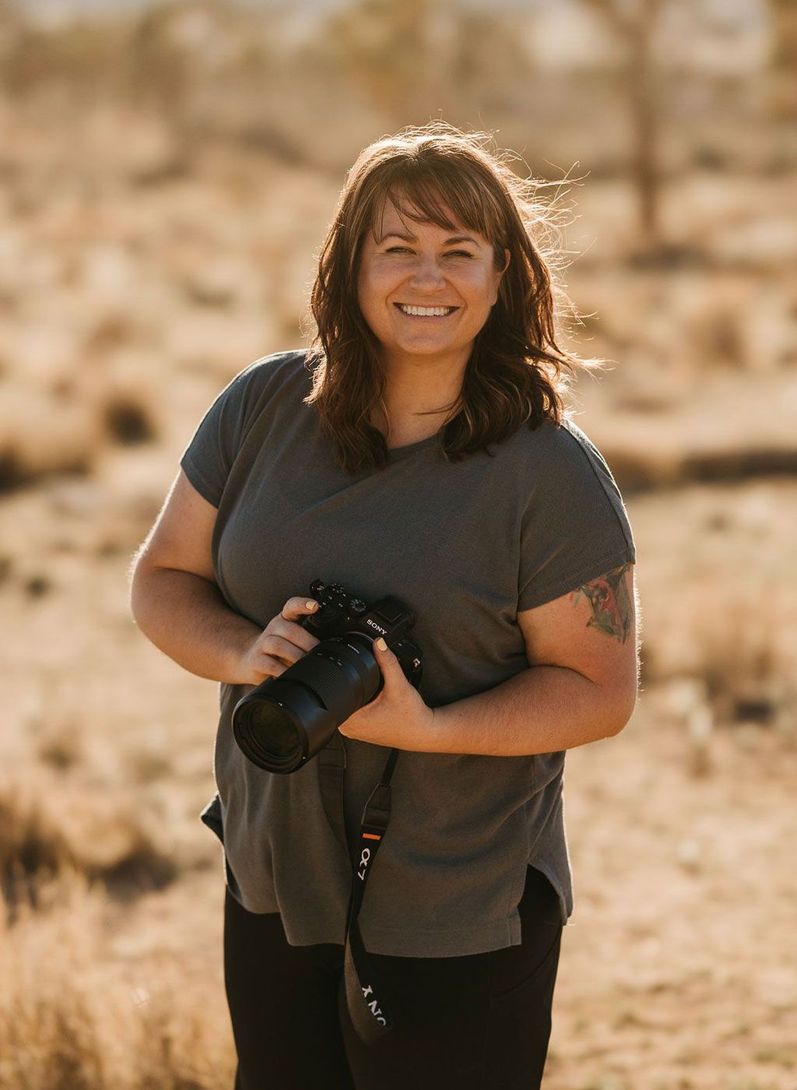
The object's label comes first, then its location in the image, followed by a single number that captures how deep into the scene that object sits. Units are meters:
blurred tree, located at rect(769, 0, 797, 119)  26.20
